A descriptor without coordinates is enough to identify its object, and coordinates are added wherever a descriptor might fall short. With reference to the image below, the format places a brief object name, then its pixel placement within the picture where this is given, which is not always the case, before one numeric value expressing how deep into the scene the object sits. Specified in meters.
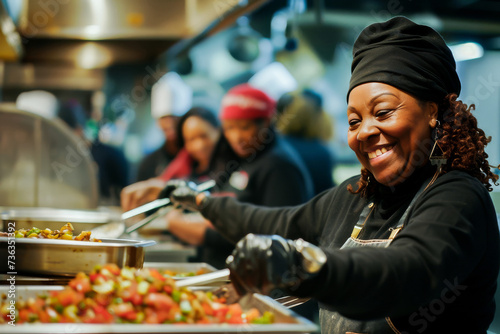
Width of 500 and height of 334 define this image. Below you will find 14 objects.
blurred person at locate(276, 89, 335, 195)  3.51
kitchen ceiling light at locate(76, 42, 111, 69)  3.87
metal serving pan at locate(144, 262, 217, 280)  1.63
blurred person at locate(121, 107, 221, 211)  3.51
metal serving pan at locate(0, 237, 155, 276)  1.26
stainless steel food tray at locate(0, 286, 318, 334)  0.82
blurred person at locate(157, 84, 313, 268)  2.93
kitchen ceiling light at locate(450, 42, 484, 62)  4.56
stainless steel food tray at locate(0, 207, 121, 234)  1.84
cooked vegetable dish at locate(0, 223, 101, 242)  1.36
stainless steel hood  3.42
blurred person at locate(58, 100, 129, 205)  5.05
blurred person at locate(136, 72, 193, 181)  4.94
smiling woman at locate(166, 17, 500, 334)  0.98
